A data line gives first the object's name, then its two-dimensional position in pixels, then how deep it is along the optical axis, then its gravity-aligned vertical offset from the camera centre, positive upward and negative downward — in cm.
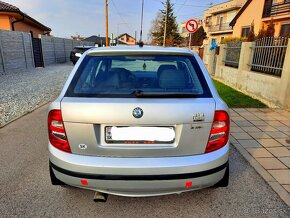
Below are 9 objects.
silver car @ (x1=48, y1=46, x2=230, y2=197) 188 -76
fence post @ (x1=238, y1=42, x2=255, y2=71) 788 -23
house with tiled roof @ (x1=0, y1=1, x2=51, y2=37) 1638 +183
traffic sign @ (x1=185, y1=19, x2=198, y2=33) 1019 +95
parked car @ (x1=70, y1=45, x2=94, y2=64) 1793 -48
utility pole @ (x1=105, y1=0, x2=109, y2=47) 2373 +199
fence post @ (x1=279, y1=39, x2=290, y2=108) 571 -84
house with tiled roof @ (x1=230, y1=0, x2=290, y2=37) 2189 +335
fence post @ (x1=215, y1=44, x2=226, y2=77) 1056 -51
